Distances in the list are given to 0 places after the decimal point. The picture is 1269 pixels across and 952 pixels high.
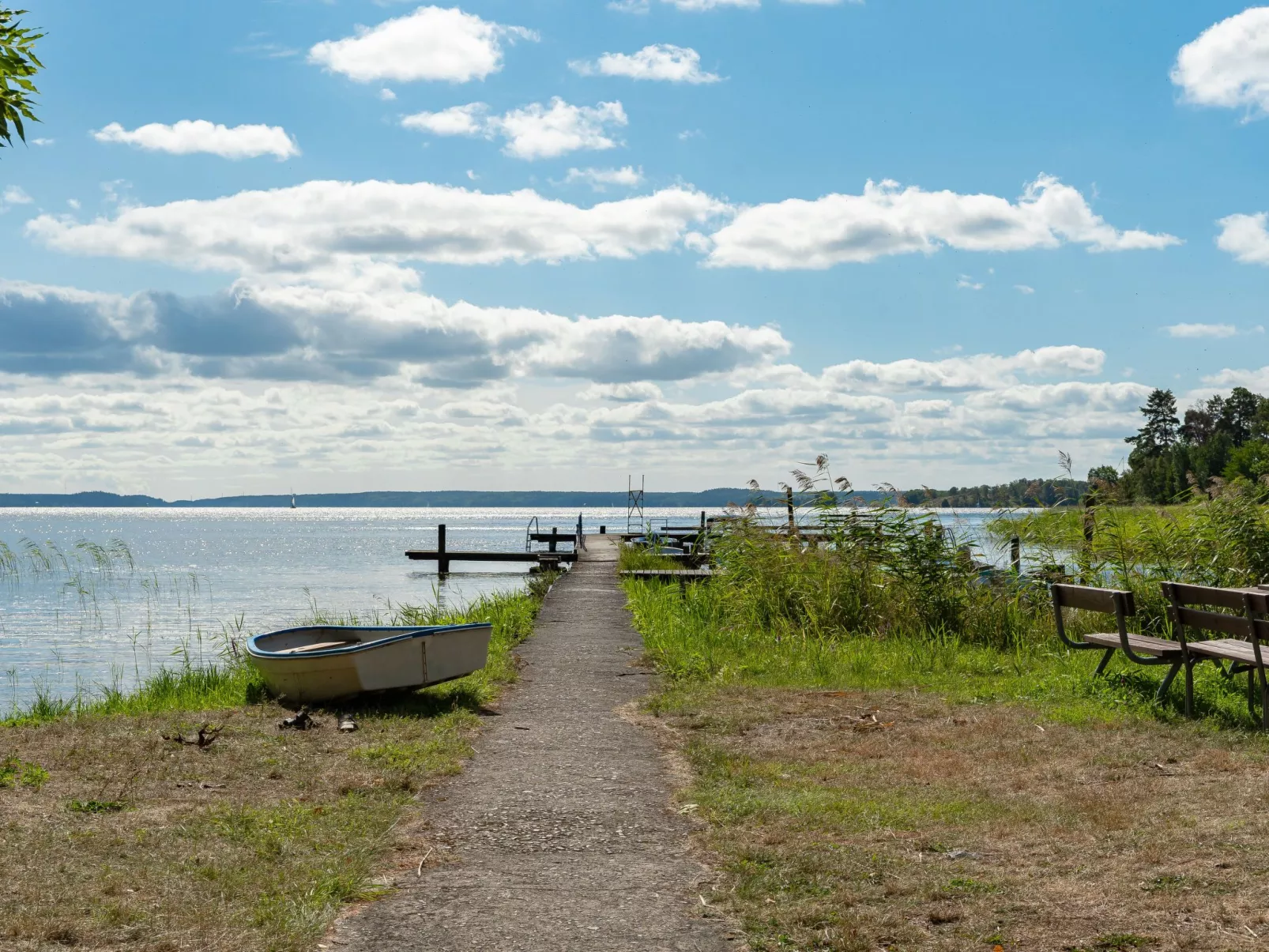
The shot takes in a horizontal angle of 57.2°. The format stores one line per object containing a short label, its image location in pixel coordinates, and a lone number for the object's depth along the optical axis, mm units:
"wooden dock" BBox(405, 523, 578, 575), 36219
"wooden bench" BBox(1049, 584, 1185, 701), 8766
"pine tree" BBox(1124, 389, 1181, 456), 127688
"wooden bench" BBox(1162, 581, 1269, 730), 7613
